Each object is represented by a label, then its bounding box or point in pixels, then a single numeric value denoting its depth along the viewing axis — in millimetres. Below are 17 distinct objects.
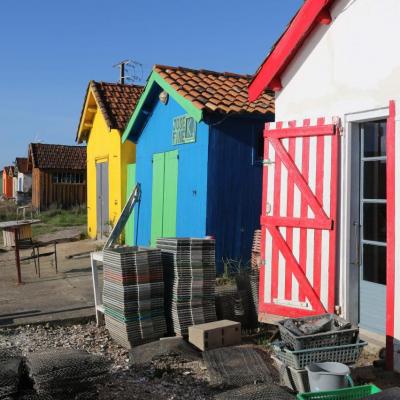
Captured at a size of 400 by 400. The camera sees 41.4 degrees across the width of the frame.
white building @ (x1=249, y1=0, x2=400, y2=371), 5094
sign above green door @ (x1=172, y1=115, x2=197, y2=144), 9703
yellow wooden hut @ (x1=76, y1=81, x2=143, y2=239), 14250
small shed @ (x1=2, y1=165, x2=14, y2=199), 47844
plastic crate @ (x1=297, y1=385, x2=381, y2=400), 3838
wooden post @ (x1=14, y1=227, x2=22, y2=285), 9318
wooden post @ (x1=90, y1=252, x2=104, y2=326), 6962
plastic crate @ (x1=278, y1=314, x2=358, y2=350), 4602
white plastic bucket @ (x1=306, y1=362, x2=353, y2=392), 4168
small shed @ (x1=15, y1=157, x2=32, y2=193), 38250
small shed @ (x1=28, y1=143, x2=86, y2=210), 28688
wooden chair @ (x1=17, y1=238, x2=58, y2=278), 9586
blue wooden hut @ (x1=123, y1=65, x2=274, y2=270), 9188
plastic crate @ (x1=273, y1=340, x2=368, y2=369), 4516
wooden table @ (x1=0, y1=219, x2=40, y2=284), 9359
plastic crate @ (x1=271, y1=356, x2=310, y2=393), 4477
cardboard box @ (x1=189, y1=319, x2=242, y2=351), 5875
